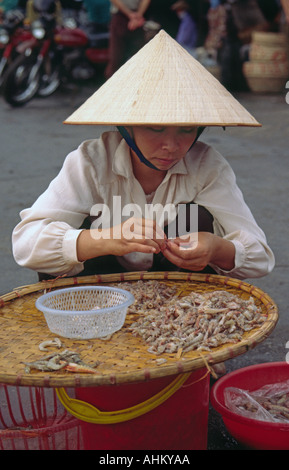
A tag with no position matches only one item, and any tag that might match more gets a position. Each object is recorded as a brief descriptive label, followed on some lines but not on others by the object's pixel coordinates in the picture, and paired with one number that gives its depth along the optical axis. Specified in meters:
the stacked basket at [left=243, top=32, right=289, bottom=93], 7.79
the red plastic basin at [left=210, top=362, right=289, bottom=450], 1.72
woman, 1.93
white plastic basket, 1.70
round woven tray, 1.46
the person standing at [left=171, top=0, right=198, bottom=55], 9.62
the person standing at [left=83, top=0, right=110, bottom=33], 9.45
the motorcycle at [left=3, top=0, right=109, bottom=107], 7.64
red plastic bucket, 1.63
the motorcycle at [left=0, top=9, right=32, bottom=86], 8.10
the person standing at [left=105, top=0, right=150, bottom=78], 7.29
